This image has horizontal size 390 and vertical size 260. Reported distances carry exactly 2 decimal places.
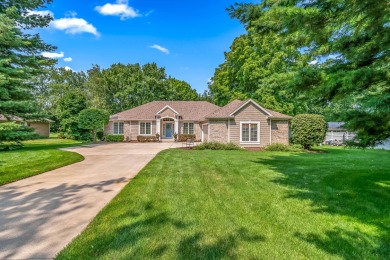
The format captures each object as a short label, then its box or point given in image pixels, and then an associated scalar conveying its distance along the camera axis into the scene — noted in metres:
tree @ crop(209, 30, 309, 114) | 27.38
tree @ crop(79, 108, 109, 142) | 26.95
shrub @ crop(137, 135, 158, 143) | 28.42
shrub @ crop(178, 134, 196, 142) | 29.12
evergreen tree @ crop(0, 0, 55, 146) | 13.97
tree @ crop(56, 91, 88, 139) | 29.40
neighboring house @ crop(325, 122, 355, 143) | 33.95
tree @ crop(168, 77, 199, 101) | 52.35
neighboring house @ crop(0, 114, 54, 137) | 34.41
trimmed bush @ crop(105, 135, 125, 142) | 29.25
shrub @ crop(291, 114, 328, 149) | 19.23
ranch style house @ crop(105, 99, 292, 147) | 21.41
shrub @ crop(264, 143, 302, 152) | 18.61
